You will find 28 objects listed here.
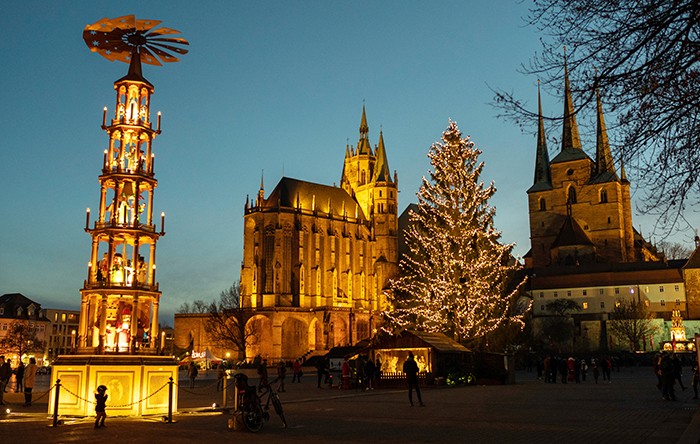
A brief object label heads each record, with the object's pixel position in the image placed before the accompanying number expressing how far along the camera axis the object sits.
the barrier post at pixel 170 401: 14.02
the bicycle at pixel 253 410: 11.72
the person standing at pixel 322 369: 29.25
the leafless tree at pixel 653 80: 7.51
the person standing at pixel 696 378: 17.23
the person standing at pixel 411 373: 17.16
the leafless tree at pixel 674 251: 113.81
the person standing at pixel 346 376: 26.92
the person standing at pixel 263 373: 13.04
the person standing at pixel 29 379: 20.22
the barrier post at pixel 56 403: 13.16
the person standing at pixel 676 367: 19.02
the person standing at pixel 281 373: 26.12
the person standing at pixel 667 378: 17.50
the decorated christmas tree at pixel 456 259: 28.28
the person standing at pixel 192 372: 31.23
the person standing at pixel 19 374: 30.77
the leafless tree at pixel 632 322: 73.56
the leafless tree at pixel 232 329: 72.38
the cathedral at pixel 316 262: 77.06
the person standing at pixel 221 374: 24.77
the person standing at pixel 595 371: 30.73
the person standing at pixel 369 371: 26.33
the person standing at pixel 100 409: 13.05
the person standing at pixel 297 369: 35.62
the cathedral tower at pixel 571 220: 96.31
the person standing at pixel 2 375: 19.16
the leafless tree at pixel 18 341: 67.94
